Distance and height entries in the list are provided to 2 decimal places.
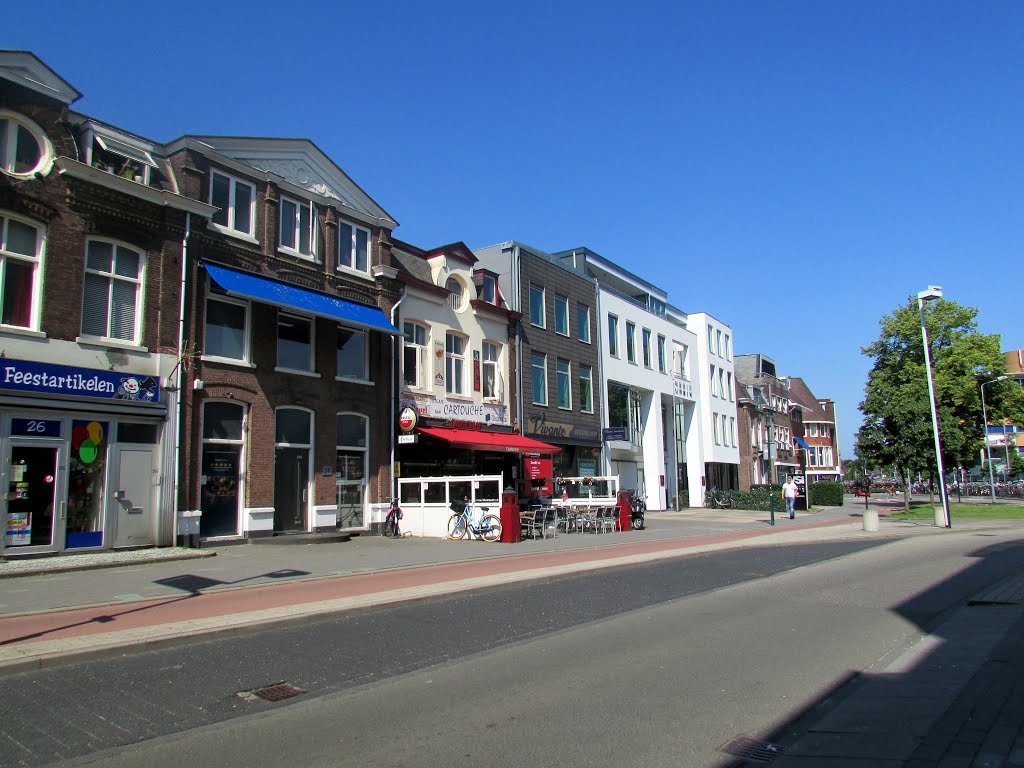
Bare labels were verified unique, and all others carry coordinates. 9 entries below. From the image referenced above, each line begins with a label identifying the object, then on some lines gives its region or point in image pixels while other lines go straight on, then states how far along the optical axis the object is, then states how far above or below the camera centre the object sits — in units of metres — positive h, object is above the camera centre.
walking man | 33.84 -0.45
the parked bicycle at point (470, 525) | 20.91 -0.96
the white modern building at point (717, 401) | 47.16 +5.35
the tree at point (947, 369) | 47.44 +7.18
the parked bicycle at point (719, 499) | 43.31 -0.79
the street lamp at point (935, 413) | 26.23 +2.53
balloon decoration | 15.89 +1.22
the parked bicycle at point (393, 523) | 22.21 -0.92
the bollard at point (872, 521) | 25.52 -1.30
